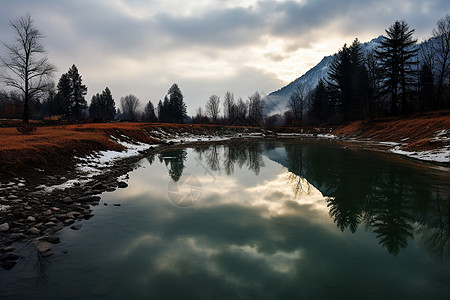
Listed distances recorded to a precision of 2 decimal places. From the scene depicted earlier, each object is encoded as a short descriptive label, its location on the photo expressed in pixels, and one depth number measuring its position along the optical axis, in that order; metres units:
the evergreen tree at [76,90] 67.06
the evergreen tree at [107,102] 102.50
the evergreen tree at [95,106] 105.46
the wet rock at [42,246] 5.31
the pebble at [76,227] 6.62
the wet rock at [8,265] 4.61
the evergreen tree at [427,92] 45.38
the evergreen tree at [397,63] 42.00
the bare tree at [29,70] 28.25
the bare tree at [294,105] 97.06
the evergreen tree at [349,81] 56.09
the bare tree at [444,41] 38.38
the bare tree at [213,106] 119.25
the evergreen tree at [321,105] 78.31
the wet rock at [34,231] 5.98
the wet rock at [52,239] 5.74
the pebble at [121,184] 11.46
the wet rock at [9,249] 5.10
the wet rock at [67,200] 8.34
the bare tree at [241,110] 114.31
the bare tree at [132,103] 116.67
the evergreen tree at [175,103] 88.62
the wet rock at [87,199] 8.77
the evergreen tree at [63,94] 70.76
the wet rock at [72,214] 7.24
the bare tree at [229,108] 117.04
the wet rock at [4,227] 5.87
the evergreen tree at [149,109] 112.68
